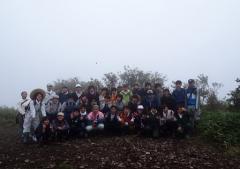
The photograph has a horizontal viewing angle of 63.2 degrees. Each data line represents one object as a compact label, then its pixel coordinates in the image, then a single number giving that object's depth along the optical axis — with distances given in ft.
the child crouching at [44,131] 22.09
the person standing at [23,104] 23.64
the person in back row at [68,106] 24.49
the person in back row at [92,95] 25.70
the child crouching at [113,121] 24.12
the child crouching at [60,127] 22.82
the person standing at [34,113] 22.98
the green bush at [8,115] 34.98
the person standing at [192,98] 24.86
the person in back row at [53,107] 24.68
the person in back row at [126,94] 26.69
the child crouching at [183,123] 22.95
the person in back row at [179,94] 24.88
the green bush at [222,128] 22.02
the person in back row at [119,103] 25.63
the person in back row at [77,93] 25.91
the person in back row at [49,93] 25.23
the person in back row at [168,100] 24.11
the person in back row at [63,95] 25.88
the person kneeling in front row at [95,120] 23.87
